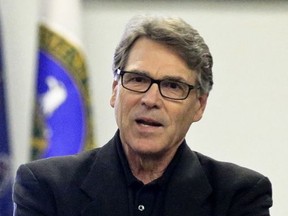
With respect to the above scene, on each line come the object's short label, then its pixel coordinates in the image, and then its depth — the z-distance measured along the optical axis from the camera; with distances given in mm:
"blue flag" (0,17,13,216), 7383
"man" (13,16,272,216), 3982
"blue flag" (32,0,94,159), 7547
